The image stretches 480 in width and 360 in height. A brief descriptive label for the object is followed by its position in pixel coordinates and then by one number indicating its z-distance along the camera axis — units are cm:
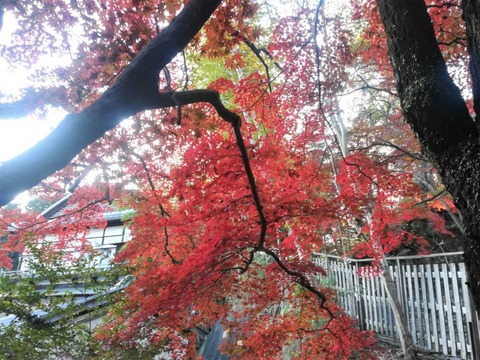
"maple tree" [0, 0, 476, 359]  448
